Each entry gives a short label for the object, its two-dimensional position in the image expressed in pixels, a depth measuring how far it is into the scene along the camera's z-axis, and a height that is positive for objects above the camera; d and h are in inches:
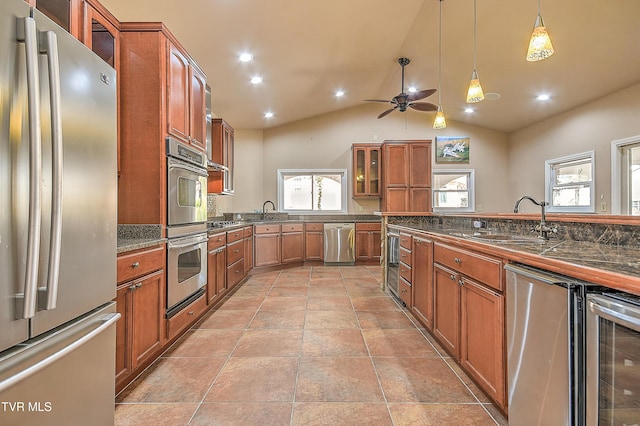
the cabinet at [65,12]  63.0 +43.4
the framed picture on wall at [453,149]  264.8 +57.3
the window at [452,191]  265.9 +19.9
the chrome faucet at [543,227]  73.7 -3.6
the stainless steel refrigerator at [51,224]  31.6 -1.4
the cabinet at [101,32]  68.2 +46.4
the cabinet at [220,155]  179.0 +35.9
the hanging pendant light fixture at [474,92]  102.7 +42.3
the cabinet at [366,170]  243.4 +35.7
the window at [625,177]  169.6 +20.9
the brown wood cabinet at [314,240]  228.4 -20.8
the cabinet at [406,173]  235.5 +32.0
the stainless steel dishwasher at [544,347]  39.9 -20.3
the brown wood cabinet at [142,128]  82.9 +23.9
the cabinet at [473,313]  58.4 -23.6
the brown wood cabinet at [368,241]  228.5 -21.6
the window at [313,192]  254.4 +18.2
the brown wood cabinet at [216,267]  119.2 -23.3
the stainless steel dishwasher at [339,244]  226.5 -23.7
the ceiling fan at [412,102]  156.9 +62.1
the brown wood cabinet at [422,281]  94.8 -23.4
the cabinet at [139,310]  64.6 -23.6
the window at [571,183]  195.5 +21.1
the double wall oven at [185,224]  86.8 -3.6
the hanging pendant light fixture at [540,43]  75.0 +43.5
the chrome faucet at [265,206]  245.0 +6.0
